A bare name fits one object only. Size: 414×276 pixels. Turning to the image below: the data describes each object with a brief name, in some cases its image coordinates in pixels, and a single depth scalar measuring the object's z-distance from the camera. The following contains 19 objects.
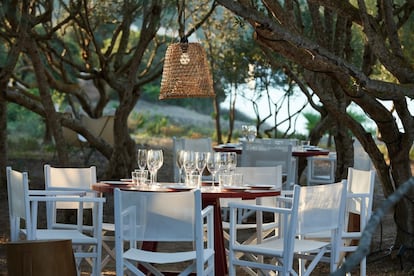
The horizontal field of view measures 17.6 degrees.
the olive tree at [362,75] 7.38
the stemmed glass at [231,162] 8.23
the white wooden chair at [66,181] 8.52
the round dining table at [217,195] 7.53
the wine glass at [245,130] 14.61
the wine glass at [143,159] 8.26
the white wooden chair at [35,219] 7.23
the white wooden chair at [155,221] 6.49
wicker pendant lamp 10.67
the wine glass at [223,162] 8.22
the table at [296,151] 13.72
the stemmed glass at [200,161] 8.18
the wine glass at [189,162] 8.15
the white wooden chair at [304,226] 6.87
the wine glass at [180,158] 8.19
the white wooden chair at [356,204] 7.90
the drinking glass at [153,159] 8.25
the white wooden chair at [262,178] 8.86
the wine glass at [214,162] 8.22
